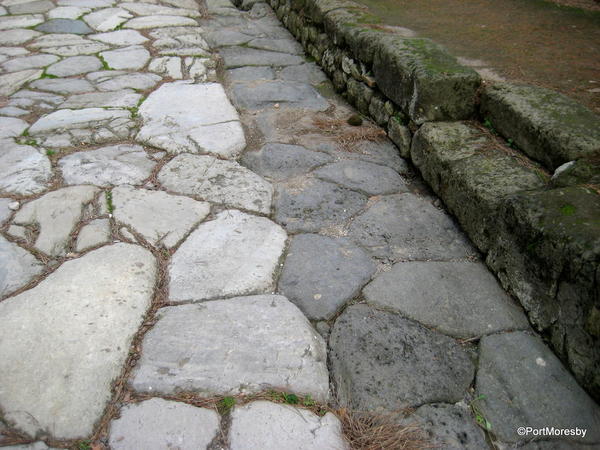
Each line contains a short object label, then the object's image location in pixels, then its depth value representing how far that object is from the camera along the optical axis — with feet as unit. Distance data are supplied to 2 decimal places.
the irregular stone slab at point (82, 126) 9.21
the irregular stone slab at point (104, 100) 10.62
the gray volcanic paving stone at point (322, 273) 5.93
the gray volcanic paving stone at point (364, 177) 8.20
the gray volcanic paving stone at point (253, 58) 13.23
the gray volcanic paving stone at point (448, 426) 4.50
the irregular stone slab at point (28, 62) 12.55
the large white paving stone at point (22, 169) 7.66
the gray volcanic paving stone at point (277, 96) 11.02
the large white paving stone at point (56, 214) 6.55
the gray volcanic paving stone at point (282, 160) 8.53
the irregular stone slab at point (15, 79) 11.37
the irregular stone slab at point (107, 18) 15.67
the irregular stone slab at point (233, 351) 4.83
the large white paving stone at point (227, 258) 6.00
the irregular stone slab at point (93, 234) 6.50
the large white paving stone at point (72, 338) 4.46
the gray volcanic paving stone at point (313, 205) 7.32
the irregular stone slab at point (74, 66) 12.40
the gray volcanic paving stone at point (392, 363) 4.87
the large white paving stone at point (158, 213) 6.81
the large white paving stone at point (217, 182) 7.68
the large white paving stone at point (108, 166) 7.95
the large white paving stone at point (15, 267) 5.86
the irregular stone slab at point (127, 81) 11.64
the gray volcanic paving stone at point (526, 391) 4.68
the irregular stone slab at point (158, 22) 15.88
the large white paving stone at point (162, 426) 4.27
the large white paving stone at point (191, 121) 9.18
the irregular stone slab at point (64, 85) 11.43
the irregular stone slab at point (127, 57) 12.89
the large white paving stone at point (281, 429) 4.33
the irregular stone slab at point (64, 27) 15.25
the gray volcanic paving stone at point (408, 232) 6.80
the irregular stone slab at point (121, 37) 14.51
